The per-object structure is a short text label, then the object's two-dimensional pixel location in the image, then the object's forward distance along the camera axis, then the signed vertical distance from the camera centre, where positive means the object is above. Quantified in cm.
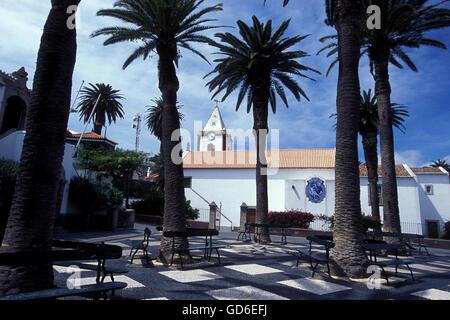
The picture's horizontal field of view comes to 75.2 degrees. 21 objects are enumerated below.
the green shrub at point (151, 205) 3019 +87
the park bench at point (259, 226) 1419 -51
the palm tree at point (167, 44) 902 +581
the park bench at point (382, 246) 745 -71
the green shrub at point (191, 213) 3066 +17
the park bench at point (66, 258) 363 -65
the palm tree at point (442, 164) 6266 +1274
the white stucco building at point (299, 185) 3275 +384
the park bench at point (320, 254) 756 -99
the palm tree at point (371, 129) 2356 +751
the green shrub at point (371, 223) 2198 -25
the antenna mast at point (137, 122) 7363 +2268
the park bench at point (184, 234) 807 -57
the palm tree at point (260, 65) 1519 +814
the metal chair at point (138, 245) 823 -89
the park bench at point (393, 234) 1198 -58
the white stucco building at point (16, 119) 1564 +606
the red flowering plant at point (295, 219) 2661 -10
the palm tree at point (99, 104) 3828 +1403
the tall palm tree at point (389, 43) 1344 +864
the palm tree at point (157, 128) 3457 +1025
